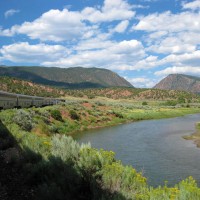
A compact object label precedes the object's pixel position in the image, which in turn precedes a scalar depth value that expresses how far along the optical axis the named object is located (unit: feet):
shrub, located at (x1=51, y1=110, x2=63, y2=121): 150.92
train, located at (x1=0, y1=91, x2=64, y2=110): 110.73
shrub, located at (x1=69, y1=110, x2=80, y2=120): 166.98
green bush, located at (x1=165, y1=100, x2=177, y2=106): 408.98
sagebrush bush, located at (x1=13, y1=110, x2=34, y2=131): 93.37
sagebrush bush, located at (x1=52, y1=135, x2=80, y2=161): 38.60
